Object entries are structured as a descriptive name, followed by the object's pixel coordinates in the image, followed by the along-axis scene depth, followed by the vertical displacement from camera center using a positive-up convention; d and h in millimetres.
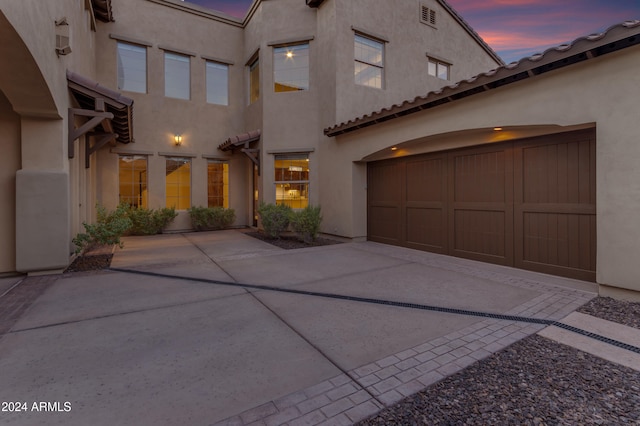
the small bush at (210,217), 11452 -278
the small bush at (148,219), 10398 -299
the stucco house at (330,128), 4176 +1760
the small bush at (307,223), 8711 -389
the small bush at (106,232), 6211 -447
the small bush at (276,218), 9133 -255
